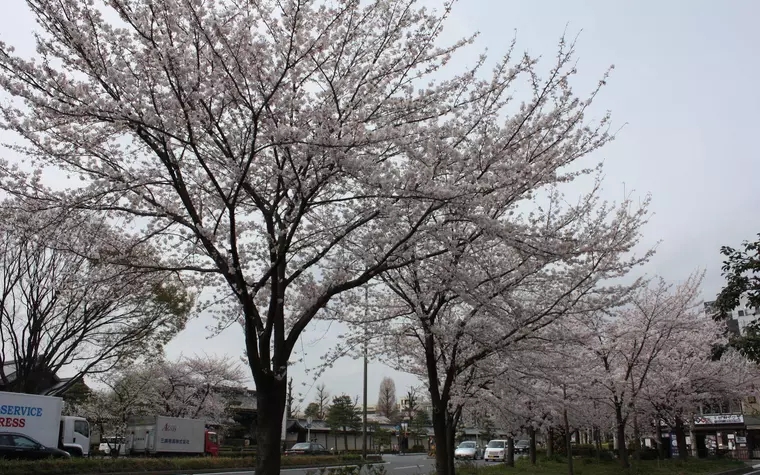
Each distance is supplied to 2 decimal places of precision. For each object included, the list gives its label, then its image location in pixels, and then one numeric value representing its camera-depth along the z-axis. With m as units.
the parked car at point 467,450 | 31.87
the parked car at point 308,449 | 32.84
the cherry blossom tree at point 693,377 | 22.70
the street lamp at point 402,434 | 51.77
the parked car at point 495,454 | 34.00
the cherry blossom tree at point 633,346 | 18.19
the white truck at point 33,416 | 16.47
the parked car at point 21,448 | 15.74
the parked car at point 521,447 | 49.00
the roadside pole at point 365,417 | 25.92
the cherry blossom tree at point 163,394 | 29.72
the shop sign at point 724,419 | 41.64
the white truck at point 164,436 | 24.98
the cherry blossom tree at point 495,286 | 8.23
